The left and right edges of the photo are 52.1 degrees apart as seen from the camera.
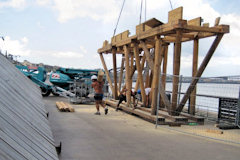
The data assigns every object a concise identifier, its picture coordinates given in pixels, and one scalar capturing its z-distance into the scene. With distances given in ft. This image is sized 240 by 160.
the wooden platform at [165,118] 29.55
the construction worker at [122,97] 41.18
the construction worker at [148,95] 38.91
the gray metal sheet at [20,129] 6.05
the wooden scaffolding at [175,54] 28.68
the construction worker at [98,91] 38.04
